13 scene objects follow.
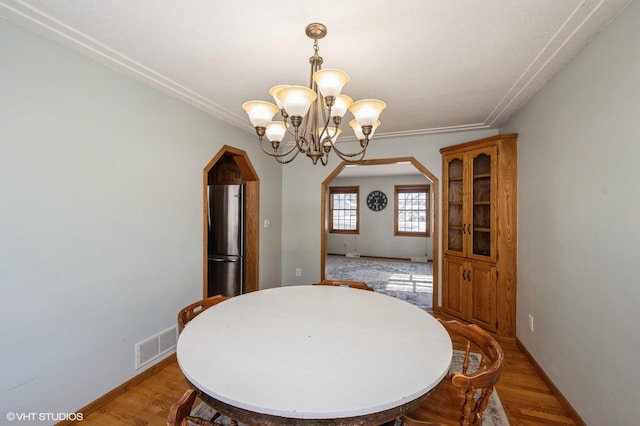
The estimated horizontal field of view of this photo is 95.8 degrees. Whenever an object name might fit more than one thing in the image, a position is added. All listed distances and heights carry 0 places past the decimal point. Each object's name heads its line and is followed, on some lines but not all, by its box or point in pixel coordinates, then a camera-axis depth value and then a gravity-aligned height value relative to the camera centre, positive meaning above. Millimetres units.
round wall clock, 8141 +312
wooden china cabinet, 2934 -228
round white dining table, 874 -570
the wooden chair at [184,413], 797 -581
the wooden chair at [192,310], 1589 -599
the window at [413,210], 7793 +32
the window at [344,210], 8453 +29
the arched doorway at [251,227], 3812 -215
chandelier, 1398 +555
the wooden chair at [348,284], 2344 -604
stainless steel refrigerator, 3756 -370
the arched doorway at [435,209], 3709 +28
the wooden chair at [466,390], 959 -633
